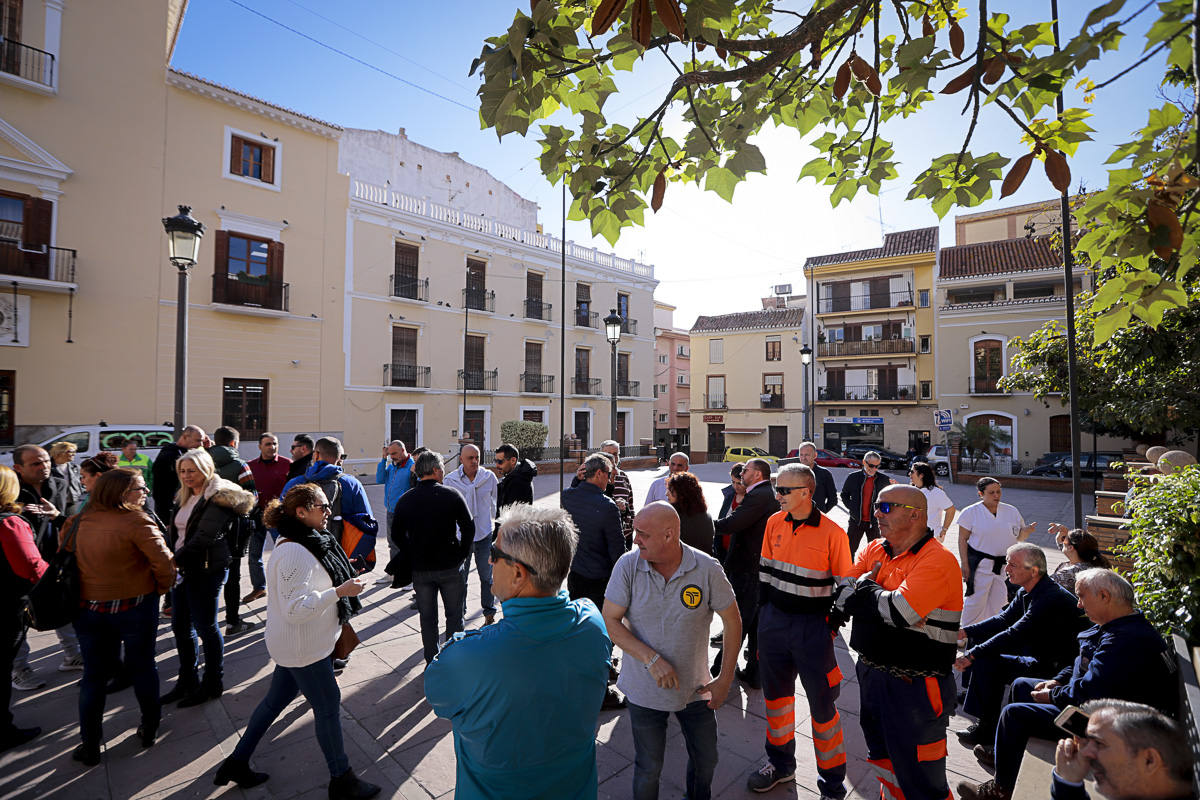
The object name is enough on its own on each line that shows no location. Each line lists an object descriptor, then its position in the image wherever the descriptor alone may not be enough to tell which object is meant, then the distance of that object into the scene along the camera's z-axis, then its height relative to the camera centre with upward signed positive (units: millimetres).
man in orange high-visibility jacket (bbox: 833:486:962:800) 2535 -1098
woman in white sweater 2787 -1118
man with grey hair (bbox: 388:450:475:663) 4023 -972
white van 12180 -592
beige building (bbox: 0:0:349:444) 13469 +5087
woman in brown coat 3143 -1045
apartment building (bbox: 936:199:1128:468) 25172 +4485
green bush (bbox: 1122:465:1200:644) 2547 -689
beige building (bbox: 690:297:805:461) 34625 +2271
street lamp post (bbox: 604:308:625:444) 11836 +1925
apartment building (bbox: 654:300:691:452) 41094 +2051
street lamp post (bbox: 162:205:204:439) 6246 +1787
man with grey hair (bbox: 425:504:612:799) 1579 -788
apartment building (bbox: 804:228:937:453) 29578 +4190
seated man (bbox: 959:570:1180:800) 2520 -1221
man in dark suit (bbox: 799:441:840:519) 6138 -820
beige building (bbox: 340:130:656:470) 21109 +4511
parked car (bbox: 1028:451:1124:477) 19703 -1867
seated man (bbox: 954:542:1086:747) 3240 -1361
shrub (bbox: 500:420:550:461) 23328 -952
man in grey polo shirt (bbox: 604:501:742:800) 2539 -1046
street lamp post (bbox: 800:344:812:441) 17375 +1810
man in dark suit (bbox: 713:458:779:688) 4180 -1151
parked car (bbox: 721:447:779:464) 30703 -2171
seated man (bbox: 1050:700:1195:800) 1861 -1169
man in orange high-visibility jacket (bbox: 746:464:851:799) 2975 -1221
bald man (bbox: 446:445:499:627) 5871 -884
